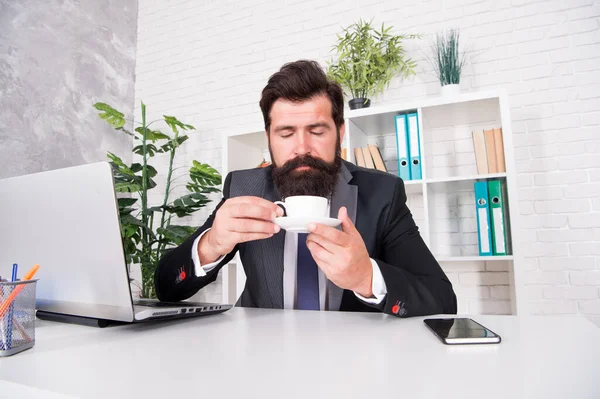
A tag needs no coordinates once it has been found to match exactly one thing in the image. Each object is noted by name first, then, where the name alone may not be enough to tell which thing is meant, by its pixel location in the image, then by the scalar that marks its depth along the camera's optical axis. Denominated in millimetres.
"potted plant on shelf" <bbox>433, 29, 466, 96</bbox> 2195
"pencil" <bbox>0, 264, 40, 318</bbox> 627
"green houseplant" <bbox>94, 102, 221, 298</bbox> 2674
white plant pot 2174
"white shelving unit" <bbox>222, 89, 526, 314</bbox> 2047
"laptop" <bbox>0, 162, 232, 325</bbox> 690
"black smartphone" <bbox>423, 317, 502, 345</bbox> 587
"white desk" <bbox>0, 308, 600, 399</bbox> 417
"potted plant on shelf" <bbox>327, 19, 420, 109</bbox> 2375
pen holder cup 597
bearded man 903
